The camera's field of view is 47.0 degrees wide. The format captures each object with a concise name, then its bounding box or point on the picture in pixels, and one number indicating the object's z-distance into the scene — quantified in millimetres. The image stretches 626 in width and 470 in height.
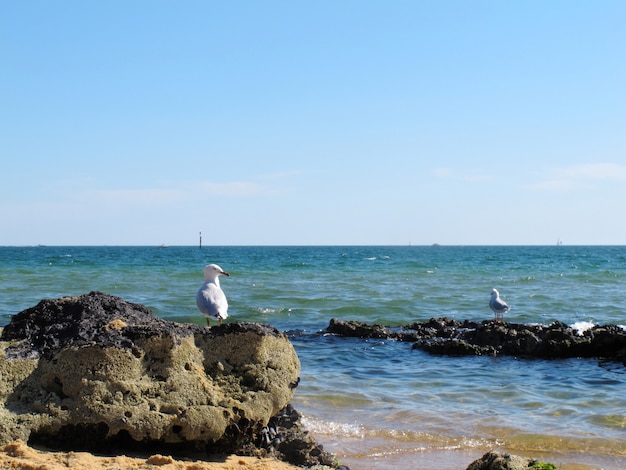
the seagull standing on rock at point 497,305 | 14664
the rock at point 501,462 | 4309
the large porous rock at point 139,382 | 4207
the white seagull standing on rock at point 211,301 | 9344
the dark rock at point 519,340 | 10539
